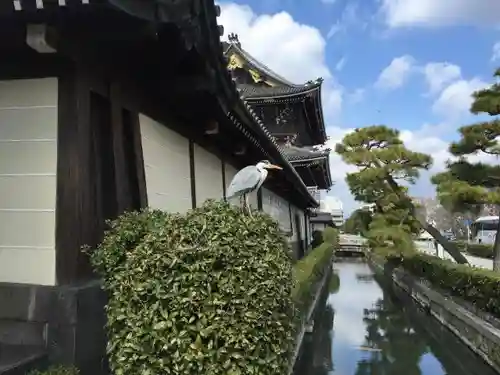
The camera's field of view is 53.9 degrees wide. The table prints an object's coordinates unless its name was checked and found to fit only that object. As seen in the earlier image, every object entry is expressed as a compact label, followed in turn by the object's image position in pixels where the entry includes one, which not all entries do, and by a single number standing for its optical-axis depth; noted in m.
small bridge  45.97
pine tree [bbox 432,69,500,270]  14.28
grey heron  5.15
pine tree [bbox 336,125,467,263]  21.00
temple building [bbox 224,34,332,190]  19.00
